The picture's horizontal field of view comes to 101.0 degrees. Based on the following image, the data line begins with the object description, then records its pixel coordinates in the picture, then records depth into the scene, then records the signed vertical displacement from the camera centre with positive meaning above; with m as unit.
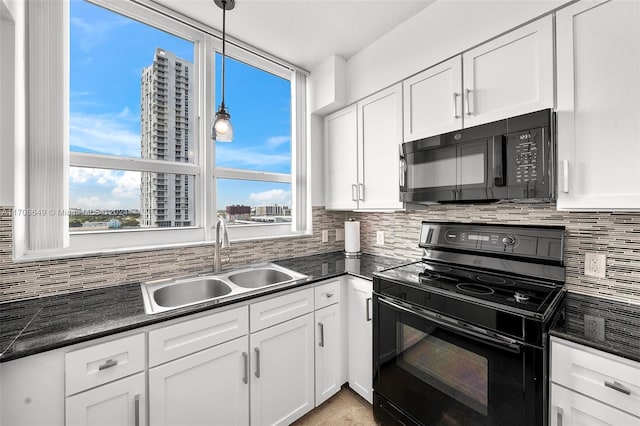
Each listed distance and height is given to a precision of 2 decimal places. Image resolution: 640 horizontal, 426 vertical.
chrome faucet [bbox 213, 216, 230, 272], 1.76 -0.20
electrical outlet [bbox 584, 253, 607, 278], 1.29 -0.27
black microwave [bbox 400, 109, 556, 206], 1.19 +0.26
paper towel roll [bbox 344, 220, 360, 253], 2.36 -0.21
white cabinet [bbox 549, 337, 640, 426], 0.87 -0.62
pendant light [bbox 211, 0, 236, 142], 1.46 +0.48
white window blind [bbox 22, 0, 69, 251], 1.33 +0.44
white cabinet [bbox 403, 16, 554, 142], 1.23 +0.69
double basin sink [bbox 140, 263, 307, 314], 1.50 -0.45
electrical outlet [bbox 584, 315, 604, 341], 0.96 -0.45
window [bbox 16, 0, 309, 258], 1.40 +0.52
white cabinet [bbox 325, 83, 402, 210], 1.88 +0.47
